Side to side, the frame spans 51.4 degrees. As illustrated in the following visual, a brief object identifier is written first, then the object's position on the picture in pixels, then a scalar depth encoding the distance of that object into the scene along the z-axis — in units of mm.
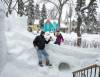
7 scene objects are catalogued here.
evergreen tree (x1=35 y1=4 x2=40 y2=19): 27257
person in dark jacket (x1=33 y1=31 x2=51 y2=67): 4587
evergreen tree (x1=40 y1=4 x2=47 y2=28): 25820
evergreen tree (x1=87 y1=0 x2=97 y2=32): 17490
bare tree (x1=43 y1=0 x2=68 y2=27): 13424
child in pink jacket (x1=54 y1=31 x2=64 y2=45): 5424
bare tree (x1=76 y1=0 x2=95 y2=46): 8626
